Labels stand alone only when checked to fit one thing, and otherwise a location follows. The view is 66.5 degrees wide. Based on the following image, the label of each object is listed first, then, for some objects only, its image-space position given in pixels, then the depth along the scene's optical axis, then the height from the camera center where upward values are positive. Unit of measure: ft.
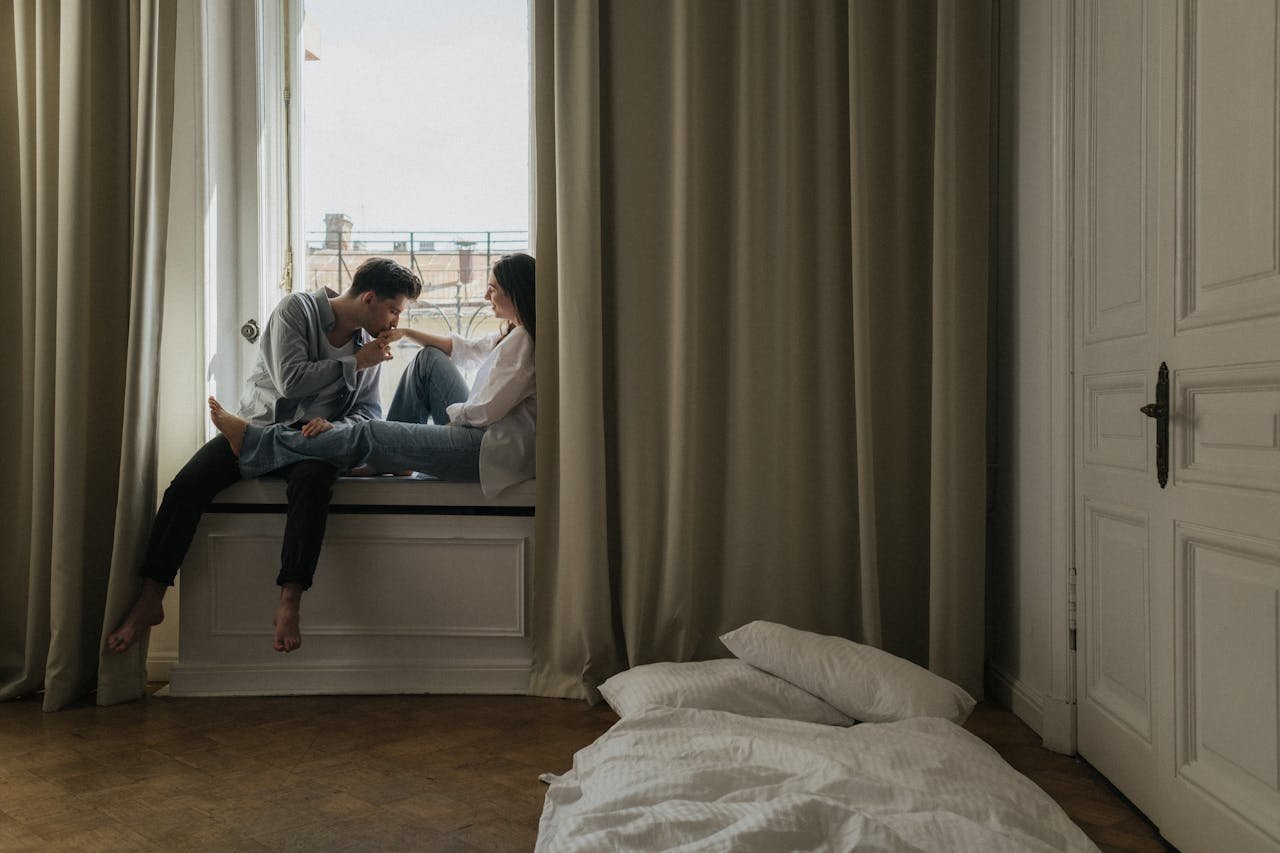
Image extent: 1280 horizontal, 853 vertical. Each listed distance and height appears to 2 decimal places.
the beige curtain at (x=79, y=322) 8.46 +0.77
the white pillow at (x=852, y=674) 6.81 -1.98
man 8.38 +0.01
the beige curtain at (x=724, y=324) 8.61 +0.71
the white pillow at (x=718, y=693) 6.84 -2.07
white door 4.80 -0.05
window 10.04 +2.76
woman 8.73 -0.26
